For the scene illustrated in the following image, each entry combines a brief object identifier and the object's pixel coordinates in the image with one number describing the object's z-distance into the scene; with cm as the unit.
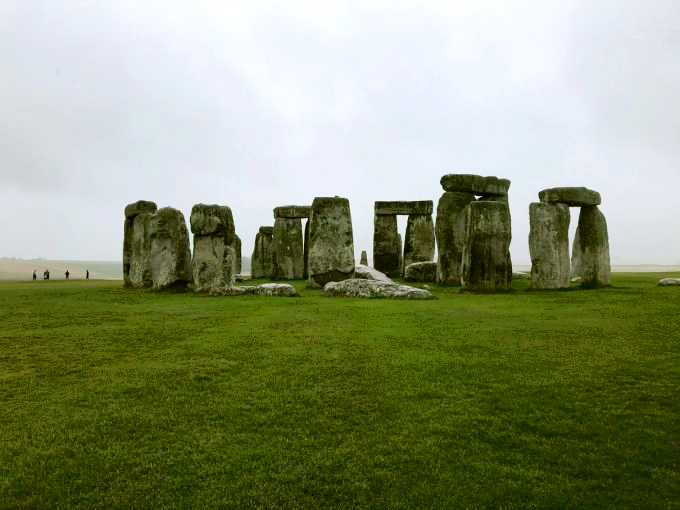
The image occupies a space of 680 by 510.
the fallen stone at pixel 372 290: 1177
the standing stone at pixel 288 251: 2195
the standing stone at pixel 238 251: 2268
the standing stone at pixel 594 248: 1415
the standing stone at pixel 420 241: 2180
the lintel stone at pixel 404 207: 2181
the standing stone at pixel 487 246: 1316
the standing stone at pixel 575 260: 1940
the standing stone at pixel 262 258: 2403
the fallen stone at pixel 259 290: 1240
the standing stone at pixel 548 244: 1341
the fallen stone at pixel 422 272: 1783
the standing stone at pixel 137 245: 1576
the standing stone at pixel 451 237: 1628
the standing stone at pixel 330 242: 1533
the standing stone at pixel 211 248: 1366
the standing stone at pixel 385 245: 2223
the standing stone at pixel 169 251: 1425
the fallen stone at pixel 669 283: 1364
